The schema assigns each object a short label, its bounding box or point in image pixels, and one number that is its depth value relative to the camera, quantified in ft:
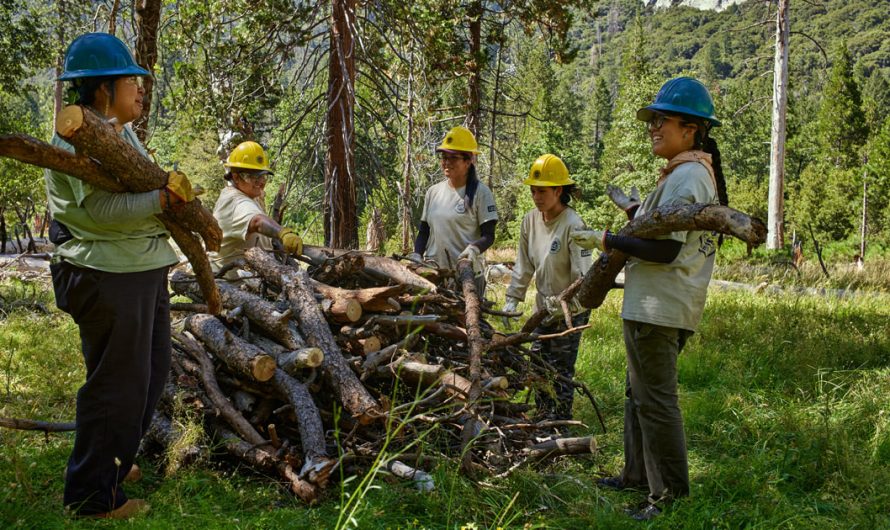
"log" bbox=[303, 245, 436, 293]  15.83
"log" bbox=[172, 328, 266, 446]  12.77
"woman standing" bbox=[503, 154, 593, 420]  16.52
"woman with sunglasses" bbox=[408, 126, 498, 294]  18.01
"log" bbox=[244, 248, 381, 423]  12.60
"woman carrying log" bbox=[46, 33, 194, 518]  10.07
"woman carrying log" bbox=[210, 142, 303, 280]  15.60
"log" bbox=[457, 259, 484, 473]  12.10
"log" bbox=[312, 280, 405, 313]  14.64
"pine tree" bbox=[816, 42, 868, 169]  143.64
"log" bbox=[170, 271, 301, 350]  14.35
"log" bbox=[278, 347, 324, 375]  12.96
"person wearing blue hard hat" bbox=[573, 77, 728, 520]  11.30
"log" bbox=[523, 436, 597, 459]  12.70
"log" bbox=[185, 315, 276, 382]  13.02
